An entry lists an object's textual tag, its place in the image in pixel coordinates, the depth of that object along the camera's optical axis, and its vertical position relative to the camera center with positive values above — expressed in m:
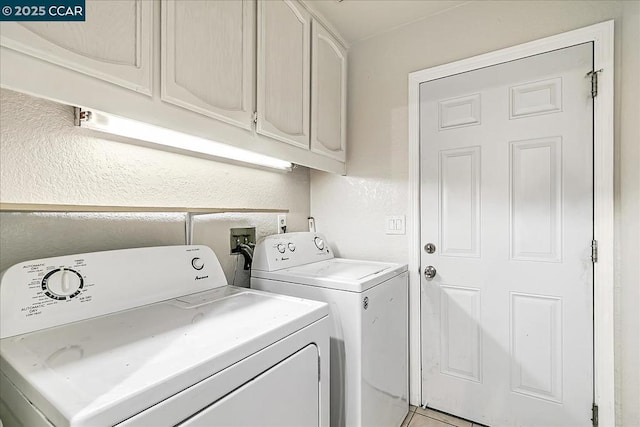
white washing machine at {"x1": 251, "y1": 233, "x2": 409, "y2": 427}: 1.39 -0.52
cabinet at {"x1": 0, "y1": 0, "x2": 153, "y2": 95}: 0.76 +0.48
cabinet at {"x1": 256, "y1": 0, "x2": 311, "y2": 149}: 1.46 +0.74
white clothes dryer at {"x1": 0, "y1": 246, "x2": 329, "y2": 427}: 0.63 -0.35
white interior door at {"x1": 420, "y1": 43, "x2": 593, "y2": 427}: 1.58 -0.15
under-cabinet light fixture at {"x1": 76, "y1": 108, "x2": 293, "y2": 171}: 1.12 +0.32
